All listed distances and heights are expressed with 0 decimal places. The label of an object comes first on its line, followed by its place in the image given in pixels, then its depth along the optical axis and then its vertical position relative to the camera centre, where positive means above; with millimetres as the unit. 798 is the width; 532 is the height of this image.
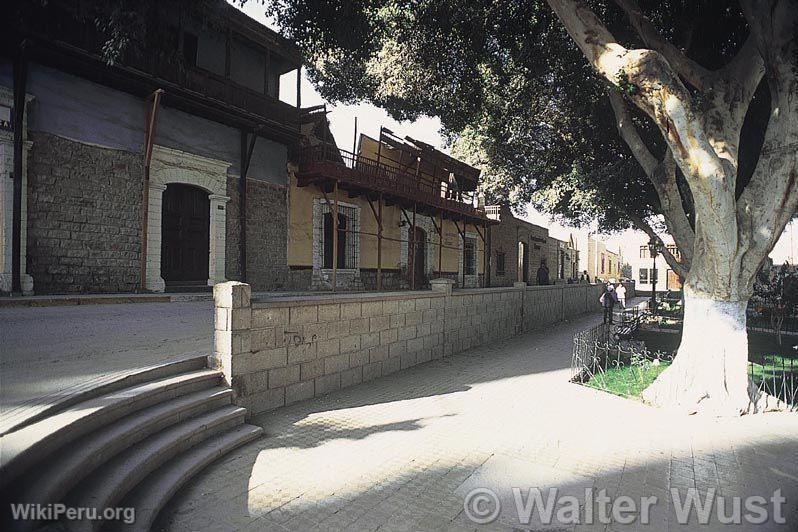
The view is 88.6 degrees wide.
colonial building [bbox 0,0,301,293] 7438 +2569
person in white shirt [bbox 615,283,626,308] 18397 -856
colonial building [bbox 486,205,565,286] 22688 +1456
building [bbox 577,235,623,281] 39750 +1455
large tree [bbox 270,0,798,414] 5230 +3133
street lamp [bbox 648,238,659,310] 15884 +885
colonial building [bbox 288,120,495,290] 12578 +2158
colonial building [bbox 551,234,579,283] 31616 +998
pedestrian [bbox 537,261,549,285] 19047 -116
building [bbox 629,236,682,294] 40250 +25
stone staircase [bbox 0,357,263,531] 2406 -1289
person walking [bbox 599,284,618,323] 14211 -993
